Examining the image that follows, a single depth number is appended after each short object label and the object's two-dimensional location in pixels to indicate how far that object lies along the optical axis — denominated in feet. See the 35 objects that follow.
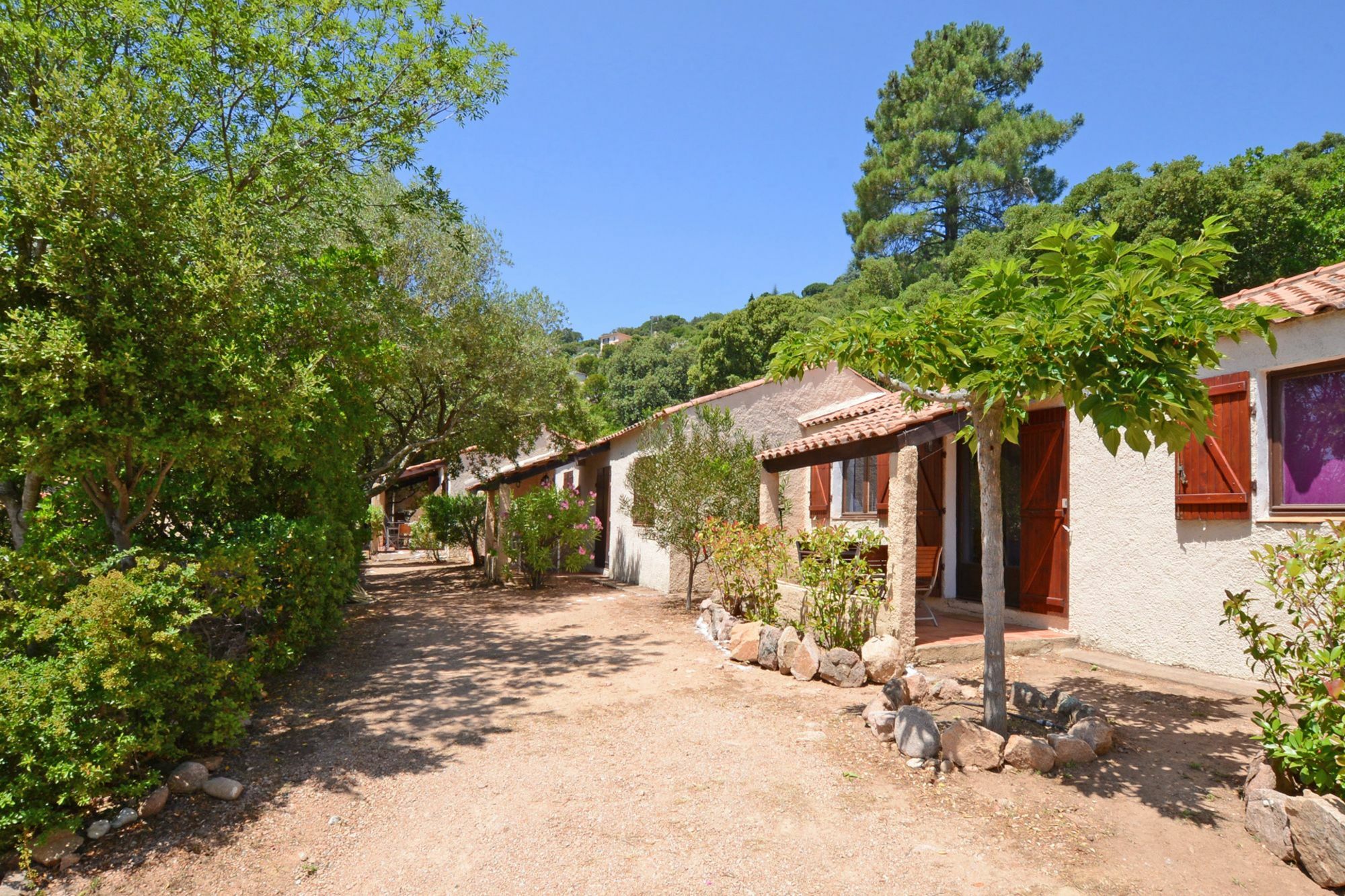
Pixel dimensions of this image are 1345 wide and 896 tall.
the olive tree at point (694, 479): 39.14
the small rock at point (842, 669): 23.40
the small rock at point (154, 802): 14.38
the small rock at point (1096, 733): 16.61
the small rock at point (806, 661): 24.22
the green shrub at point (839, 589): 25.13
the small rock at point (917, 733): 16.89
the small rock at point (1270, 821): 12.28
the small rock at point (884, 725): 18.26
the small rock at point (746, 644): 26.86
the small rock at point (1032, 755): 16.05
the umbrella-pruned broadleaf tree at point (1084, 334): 12.98
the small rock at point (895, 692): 19.83
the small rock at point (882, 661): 23.20
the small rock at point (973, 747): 16.26
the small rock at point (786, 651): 25.30
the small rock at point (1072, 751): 16.26
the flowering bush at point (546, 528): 48.14
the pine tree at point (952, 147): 112.68
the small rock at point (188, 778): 15.37
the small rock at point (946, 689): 20.30
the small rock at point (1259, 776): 13.52
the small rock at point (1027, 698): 19.30
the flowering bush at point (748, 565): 30.68
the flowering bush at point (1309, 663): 12.32
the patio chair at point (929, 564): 29.27
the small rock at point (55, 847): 12.82
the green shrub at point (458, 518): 64.18
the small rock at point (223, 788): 15.40
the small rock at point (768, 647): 26.08
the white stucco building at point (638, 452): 44.73
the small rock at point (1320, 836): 11.35
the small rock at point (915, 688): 20.39
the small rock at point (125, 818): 13.89
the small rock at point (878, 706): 19.17
